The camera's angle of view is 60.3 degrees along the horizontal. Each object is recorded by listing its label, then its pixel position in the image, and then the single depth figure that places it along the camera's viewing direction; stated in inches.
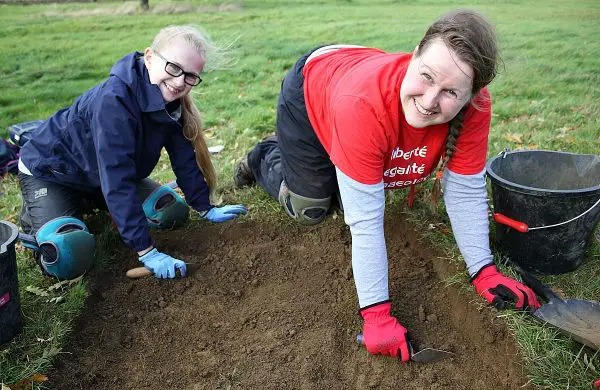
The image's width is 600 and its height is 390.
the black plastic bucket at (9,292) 86.8
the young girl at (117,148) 106.3
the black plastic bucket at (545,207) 97.5
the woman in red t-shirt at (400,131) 74.5
